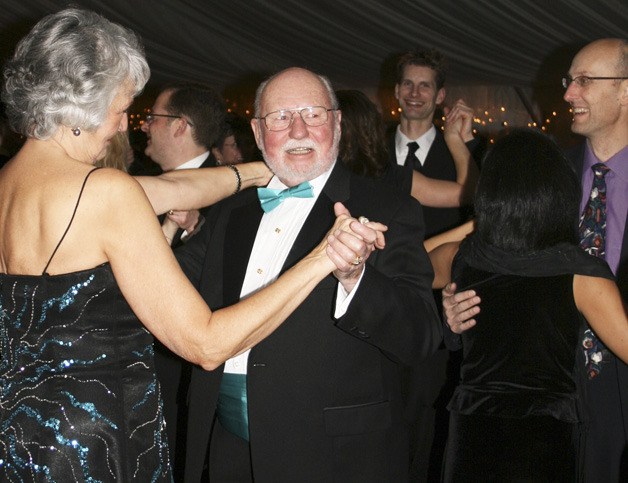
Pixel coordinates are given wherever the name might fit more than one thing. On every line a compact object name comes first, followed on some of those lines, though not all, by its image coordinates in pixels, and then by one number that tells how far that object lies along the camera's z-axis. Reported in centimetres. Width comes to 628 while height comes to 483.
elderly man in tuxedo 232
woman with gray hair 193
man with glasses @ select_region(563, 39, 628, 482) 282
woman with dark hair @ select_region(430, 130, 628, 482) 244
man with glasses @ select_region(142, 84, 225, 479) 393
